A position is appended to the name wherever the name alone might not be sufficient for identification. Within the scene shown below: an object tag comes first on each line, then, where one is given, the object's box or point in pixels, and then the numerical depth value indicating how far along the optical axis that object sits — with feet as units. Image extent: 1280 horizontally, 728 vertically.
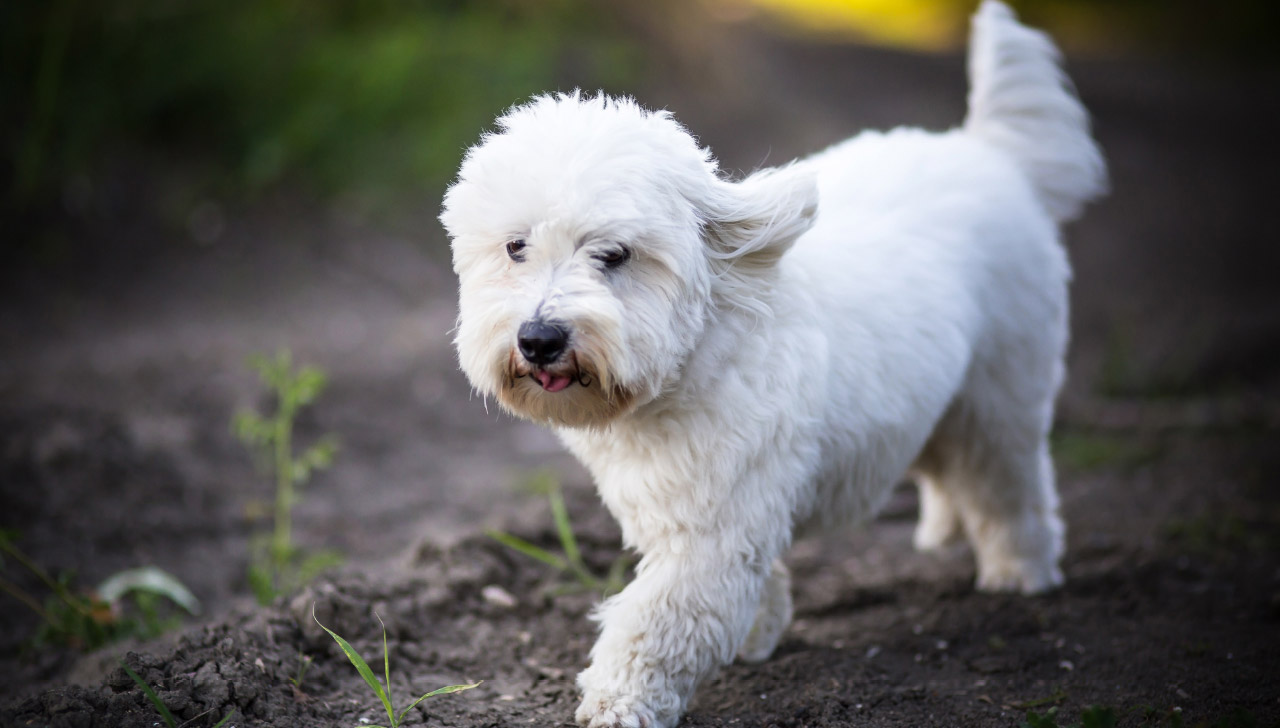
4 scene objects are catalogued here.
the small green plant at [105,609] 12.07
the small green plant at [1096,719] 8.35
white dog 8.86
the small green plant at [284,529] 12.12
